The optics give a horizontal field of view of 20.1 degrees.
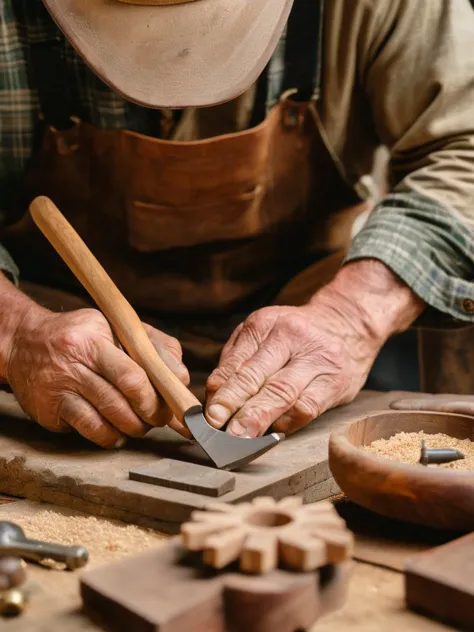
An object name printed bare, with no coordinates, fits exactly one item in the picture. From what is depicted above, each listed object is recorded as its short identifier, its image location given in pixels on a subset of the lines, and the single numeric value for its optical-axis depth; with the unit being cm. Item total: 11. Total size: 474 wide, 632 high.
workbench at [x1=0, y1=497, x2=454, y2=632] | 74
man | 100
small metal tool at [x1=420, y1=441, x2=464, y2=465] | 84
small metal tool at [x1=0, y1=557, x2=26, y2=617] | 74
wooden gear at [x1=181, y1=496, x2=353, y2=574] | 71
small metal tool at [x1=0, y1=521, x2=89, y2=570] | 78
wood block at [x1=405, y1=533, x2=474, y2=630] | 73
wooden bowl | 80
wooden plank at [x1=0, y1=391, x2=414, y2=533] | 86
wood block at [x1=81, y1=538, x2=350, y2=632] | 68
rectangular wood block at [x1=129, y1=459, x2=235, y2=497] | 86
